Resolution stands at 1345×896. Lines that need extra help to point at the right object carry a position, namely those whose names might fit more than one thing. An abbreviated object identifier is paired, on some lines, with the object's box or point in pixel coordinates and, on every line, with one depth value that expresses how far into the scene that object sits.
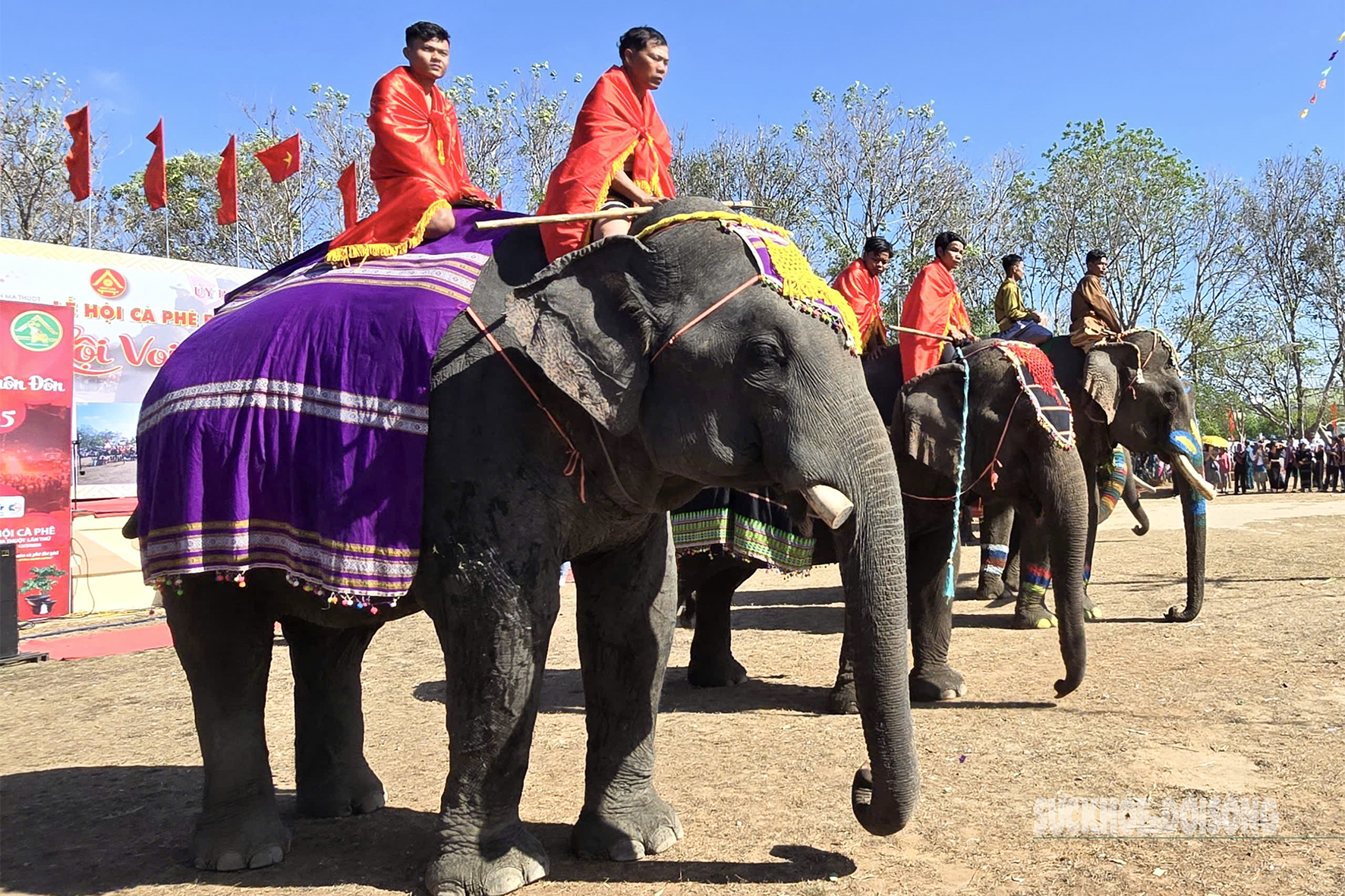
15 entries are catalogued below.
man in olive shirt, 12.09
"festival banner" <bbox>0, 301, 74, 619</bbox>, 11.39
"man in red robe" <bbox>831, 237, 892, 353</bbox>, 8.88
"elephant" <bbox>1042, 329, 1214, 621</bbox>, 10.08
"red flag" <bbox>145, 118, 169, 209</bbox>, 19.77
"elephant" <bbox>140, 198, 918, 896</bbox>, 3.24
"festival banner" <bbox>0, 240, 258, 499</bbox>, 15.12
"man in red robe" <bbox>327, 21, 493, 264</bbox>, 4.34
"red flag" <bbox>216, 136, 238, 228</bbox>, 19.98
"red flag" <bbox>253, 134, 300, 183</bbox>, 15.56
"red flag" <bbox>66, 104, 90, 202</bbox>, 19.58
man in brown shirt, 10.68
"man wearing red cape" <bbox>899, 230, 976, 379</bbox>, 9.14
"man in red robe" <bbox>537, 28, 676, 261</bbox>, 3.96
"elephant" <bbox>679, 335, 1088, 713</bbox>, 6.60
